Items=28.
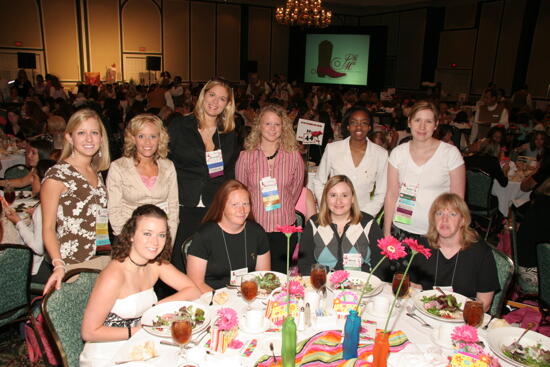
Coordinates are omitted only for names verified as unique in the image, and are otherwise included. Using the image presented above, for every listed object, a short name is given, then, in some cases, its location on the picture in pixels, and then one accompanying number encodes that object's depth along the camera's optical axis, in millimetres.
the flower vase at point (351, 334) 1673
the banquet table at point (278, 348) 1688
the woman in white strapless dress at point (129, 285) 1904
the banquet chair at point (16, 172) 4453
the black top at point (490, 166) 4984
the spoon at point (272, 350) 1700
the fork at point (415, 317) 2032
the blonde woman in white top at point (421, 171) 2941
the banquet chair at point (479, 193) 4930
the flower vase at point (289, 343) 1585
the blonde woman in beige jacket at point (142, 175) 2867
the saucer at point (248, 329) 1908
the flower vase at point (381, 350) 1547
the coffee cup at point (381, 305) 2092
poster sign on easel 5383
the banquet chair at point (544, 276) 2844
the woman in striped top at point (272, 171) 3123
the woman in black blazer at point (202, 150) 3178
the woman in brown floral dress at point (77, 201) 2418
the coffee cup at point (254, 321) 1911
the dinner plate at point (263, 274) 2205
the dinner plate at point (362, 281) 2206
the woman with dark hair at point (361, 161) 3402
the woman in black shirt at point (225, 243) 2590
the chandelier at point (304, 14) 11844
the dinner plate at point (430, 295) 2012
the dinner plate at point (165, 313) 1825
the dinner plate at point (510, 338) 1831
